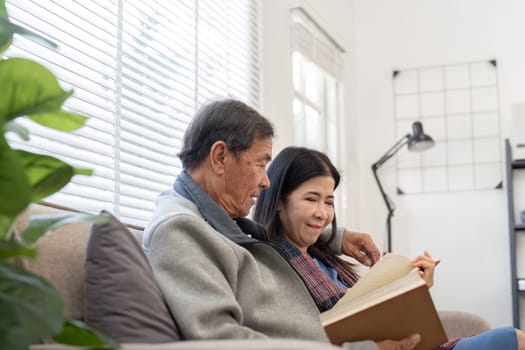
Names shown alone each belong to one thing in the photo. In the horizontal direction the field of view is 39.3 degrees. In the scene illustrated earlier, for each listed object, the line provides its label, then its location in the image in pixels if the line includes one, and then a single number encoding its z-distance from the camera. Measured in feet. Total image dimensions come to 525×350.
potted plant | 2.82
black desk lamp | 16.16
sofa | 4.59
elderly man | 5.18
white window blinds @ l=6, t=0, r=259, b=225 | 7.44
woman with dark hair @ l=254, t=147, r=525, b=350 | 8.19
